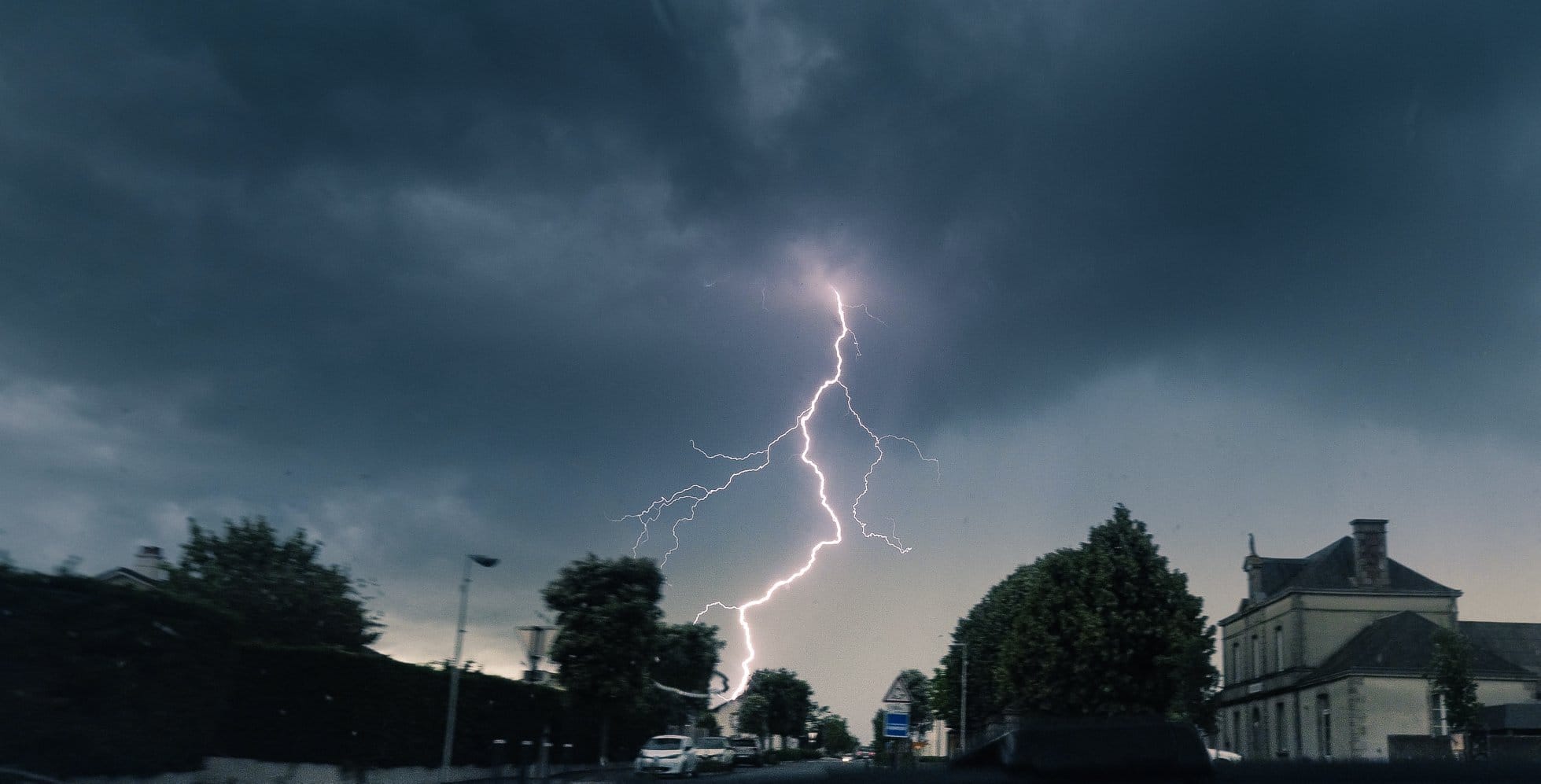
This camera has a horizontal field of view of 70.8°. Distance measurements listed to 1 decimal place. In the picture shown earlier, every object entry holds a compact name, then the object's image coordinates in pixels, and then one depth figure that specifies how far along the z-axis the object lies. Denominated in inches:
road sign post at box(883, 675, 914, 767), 1769.2
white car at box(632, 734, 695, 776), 1627.7
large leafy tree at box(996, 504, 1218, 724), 1943.9
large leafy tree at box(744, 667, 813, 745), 5044.3
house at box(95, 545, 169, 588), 2015.3
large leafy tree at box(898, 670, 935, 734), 4346.7
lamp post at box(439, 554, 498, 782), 1208.2
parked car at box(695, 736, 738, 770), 2183.8
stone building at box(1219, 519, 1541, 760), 2456.9
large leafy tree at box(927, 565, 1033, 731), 3157.0
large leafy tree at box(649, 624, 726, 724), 2466.8
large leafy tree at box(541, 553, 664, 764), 1839.3
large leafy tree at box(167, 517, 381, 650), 1957.4
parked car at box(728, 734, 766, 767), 2662.4
